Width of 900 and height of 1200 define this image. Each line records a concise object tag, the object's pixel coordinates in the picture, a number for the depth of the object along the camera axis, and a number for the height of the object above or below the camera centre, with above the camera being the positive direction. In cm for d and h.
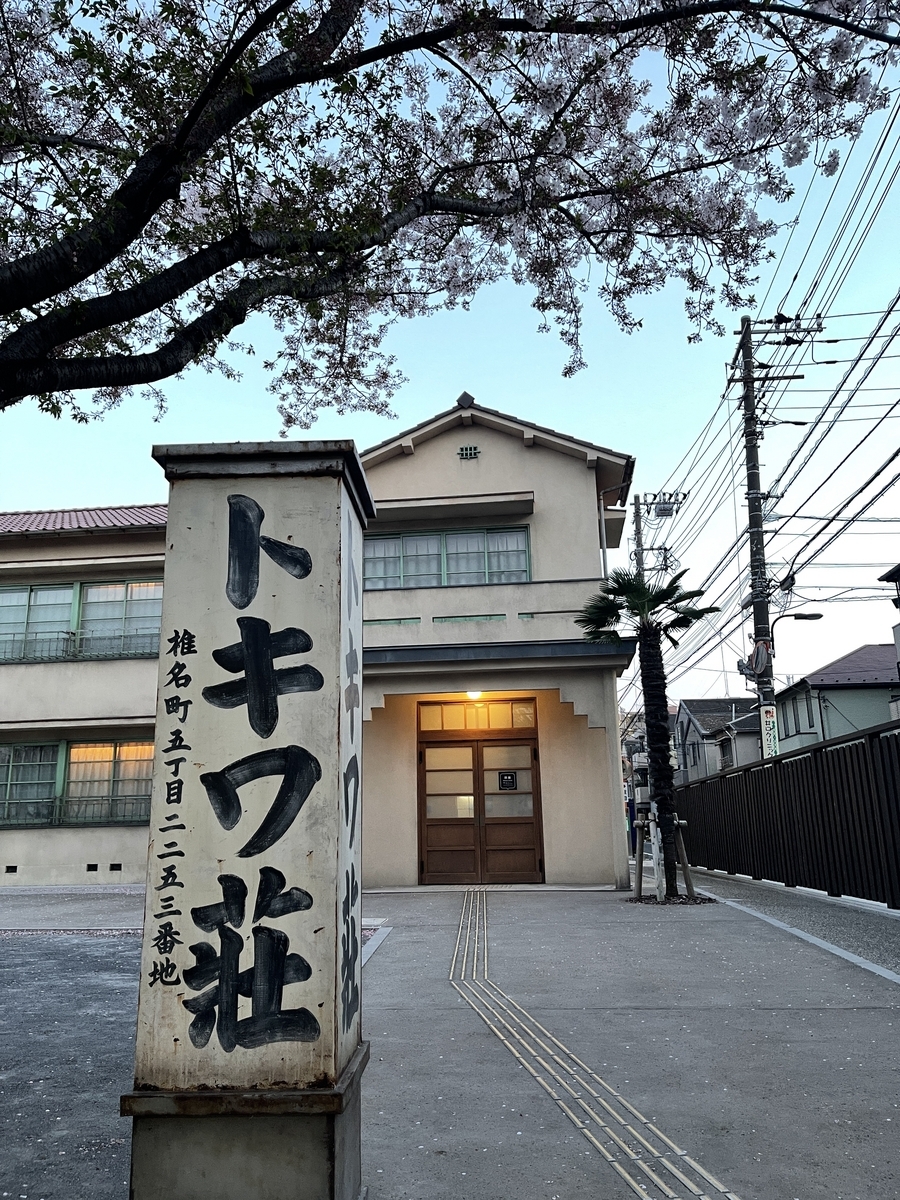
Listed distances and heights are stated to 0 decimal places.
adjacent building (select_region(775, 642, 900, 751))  3047 +436
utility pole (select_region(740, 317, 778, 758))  1874 +558
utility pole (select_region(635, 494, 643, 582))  3641 +1134
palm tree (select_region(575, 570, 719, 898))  1271 +287
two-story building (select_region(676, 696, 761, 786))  3888 +429
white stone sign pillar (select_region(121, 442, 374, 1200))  289 -4
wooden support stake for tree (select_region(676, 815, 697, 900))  1197 -46
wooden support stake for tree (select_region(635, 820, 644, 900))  1253 -43
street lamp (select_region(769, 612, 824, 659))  2023 +468
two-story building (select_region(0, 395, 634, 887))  1548 +253
